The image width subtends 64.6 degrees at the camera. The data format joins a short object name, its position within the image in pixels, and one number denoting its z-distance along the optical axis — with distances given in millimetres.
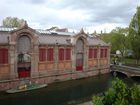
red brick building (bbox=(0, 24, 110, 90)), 19646
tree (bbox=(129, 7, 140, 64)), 29094
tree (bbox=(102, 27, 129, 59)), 36887
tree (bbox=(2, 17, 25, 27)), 39763
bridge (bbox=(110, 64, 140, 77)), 25761
